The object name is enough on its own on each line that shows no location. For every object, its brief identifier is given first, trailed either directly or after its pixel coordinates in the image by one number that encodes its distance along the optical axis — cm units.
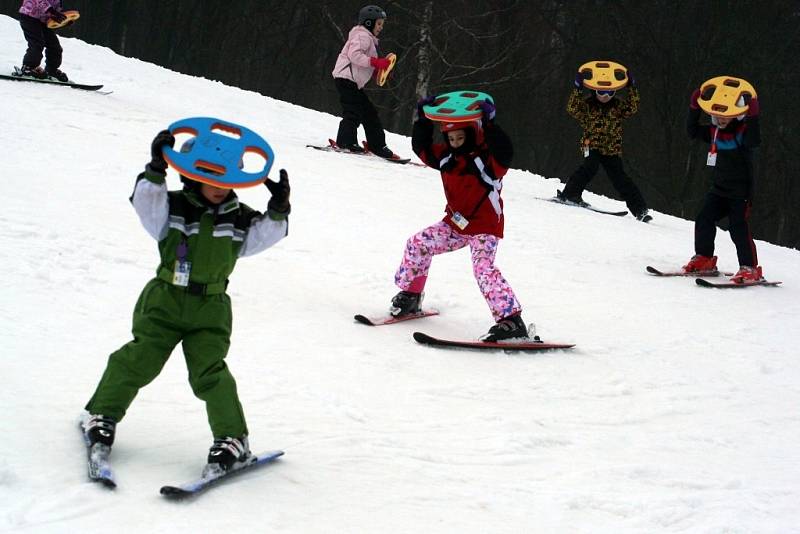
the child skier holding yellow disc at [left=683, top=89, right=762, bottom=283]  1881
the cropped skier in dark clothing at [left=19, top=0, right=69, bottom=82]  2584
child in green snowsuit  775
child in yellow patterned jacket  2473
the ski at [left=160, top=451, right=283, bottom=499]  711
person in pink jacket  2607
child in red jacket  1302
